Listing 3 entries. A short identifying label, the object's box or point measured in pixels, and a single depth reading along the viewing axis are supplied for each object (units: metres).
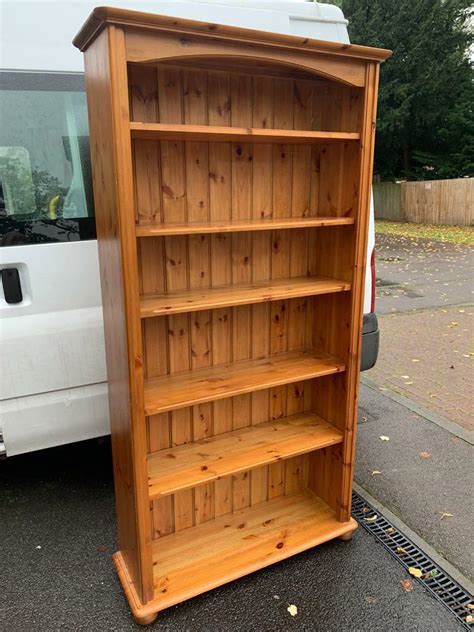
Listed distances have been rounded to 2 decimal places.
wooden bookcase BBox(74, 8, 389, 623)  1.86
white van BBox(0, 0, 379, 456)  2.31
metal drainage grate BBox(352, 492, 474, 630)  2.18
